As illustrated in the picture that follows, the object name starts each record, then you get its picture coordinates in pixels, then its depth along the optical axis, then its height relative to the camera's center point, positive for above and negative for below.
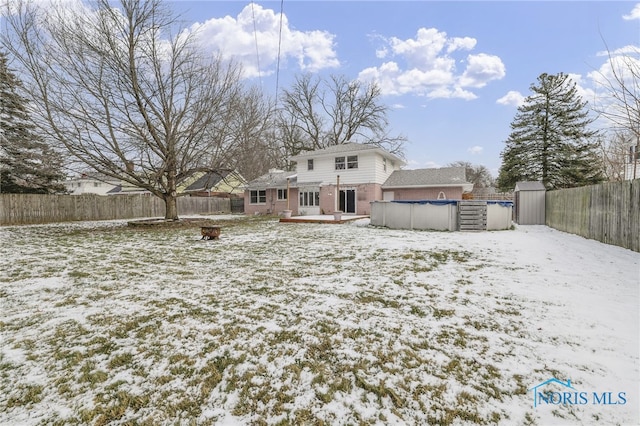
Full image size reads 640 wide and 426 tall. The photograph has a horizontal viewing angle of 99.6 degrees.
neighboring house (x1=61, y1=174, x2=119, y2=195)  41.25 +2.67
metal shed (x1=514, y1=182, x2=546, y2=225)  13.66 -0.43
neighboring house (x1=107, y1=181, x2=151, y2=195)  35.41 +1.73
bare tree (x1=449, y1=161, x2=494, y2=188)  50.24 +4.59
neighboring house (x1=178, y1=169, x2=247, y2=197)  31.74 +1.86
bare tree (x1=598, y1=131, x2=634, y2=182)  13.72 +2.66
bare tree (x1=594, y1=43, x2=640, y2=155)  5.38 +2.15
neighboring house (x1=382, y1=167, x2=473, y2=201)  17.72 +0.92
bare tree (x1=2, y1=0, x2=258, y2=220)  10.22 +4.95
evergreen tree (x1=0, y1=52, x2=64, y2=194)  9.94 +2.46
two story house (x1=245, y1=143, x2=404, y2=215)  18.73 +1.50
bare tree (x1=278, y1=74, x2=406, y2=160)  30.98 +9.89
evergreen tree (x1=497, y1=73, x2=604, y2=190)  21.81 +4.76
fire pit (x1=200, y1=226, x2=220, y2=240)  8.93 -0.99
